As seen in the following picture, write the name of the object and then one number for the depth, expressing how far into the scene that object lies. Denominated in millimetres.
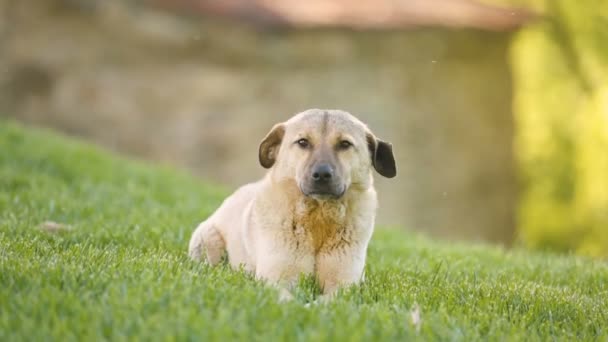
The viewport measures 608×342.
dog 10586
